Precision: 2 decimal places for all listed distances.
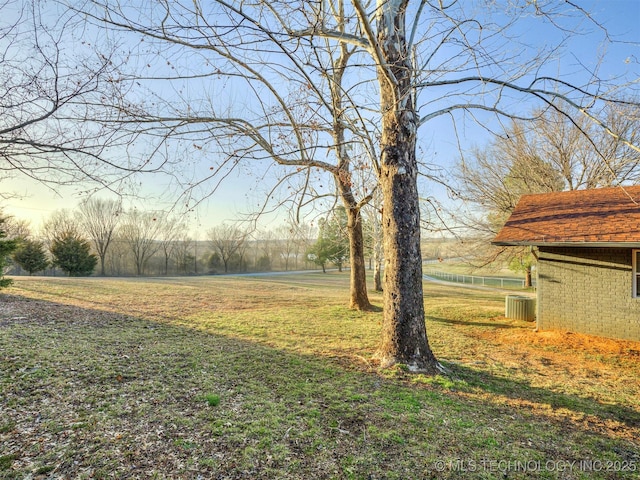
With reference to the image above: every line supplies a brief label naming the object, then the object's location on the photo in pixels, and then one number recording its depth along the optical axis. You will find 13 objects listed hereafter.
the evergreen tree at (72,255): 26.75
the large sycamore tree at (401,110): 4.39
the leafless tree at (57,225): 30.23
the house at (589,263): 7.98
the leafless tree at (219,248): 32.52
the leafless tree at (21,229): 24.72
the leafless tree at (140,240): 34.28
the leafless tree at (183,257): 36.41
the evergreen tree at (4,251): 10.66
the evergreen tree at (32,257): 24.58
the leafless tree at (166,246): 32.88
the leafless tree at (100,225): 32.88
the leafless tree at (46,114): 3.55
